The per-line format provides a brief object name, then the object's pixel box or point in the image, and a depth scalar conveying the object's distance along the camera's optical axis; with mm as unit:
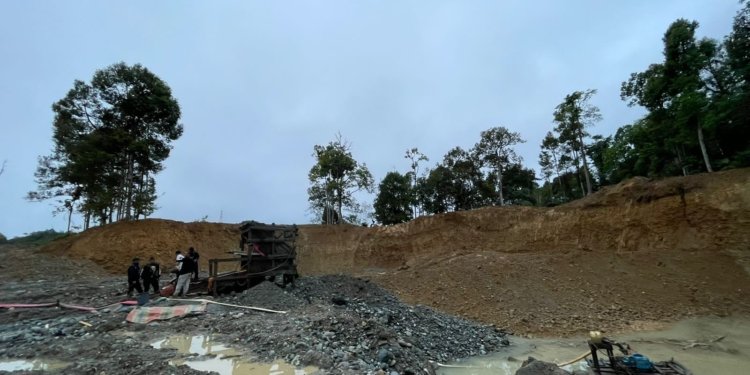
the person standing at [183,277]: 11258
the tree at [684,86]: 21875
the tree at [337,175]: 35875
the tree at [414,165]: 41125
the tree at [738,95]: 20234
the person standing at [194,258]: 11656
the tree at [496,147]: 36375
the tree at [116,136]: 22766
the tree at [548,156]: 38094
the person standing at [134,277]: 11765
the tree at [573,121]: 31141
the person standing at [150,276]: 11977
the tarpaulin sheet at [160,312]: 8859
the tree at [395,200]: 40375
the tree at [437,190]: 39562
